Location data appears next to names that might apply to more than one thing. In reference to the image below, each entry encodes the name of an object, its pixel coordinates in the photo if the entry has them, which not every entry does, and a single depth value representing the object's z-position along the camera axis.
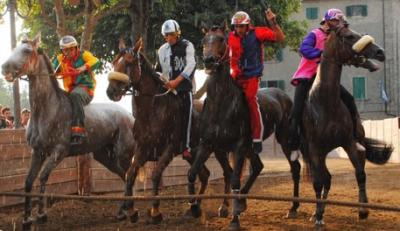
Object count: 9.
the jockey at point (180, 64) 18.70
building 89.25
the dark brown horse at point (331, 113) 16.45
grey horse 18.33
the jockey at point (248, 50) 17.45
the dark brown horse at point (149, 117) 17.92
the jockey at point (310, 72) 17.30
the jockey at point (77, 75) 19.73
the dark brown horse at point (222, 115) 16.86
